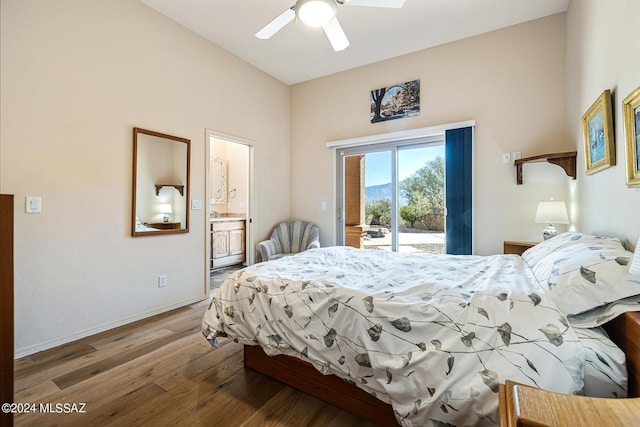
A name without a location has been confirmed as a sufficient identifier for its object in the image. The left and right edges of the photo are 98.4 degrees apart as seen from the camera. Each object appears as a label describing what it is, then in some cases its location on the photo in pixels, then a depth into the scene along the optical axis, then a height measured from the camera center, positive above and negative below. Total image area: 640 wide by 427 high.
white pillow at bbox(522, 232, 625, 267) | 1.51 -0.17
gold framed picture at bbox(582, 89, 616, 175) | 1.71 +0.56
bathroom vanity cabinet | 4.65 -0.43
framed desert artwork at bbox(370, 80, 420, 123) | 3.69 +1.60
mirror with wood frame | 2.79 +0.37
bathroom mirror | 5.61 +0.75
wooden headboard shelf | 2.64 +0.55
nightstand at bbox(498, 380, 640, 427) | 0.61 -0.46
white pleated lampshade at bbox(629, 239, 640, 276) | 1.00 -0.18
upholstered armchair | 4.19 -0.32
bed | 1.03 -0.51
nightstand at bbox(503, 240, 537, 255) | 2.93 -0.33
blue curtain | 3.37 +0.34
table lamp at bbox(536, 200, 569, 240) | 2.61 +0.01
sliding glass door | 3.74 +0.28
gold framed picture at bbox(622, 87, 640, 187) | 1.37 +0.43
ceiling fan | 1.99 +1.54
